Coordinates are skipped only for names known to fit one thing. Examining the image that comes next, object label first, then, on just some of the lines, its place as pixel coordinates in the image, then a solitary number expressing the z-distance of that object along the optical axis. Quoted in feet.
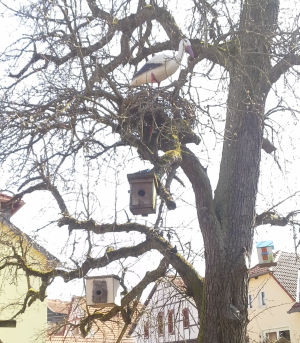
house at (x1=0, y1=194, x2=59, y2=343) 22.17
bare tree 17.70
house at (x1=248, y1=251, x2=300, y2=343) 61.87
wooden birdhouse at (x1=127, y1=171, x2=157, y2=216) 18.19
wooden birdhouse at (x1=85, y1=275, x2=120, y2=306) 22.47
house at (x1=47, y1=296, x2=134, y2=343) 23.49
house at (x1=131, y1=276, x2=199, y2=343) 22.34
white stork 19.08
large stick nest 17.20
